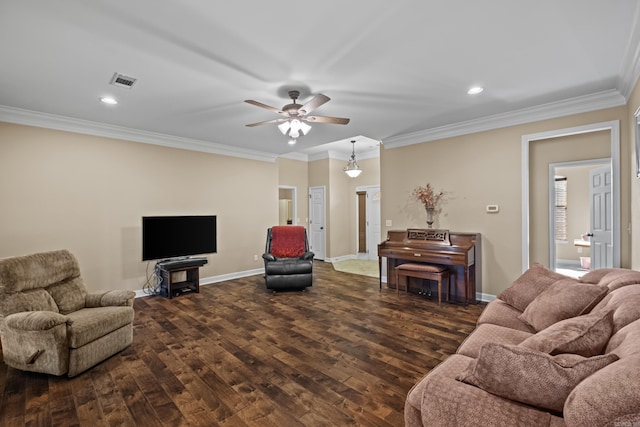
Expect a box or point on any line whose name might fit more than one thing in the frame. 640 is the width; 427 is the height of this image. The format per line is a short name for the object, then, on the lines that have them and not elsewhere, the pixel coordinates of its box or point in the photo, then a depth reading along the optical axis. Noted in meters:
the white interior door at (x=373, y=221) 7.86
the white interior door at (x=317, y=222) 7.89
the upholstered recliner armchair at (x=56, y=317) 2.38
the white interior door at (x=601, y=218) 3.85
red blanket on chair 5.52
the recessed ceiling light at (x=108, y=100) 3.46
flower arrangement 4.88
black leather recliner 4.90
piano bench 4.26
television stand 4.64
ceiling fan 3.24
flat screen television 4.68
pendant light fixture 6.81
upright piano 4.27
